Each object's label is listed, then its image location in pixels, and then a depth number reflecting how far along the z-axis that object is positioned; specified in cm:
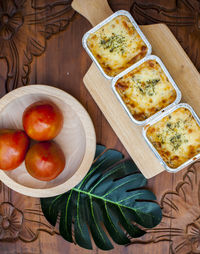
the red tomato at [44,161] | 113
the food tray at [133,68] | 110
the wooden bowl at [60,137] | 118
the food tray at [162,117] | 109
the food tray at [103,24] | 112
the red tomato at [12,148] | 114
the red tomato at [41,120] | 111
